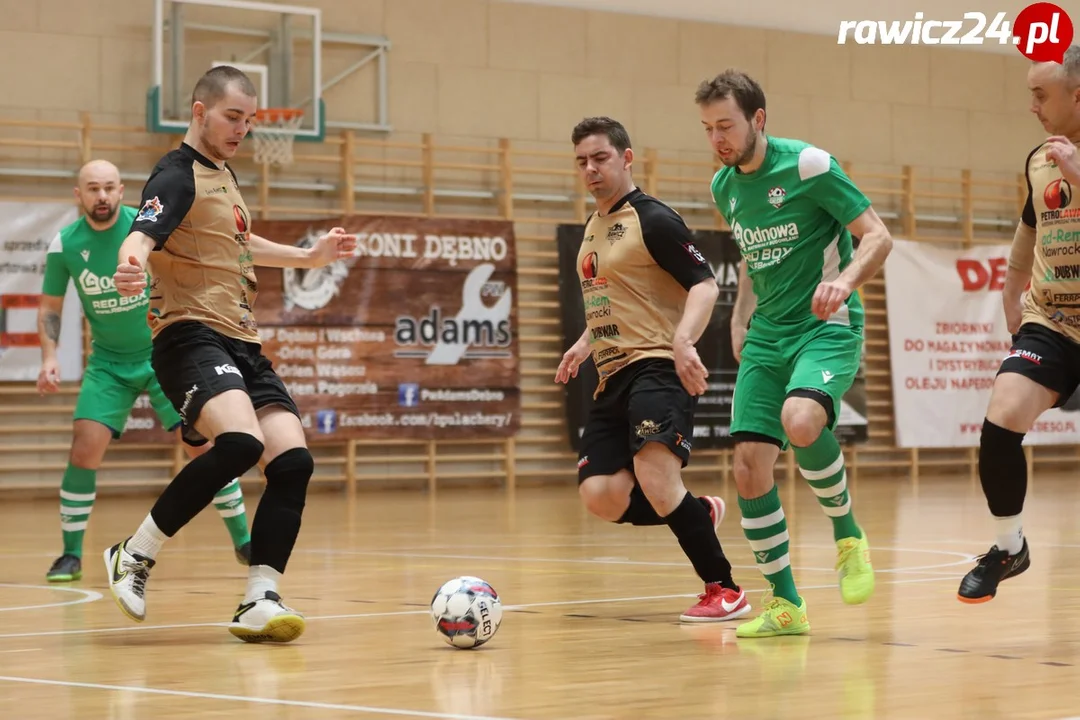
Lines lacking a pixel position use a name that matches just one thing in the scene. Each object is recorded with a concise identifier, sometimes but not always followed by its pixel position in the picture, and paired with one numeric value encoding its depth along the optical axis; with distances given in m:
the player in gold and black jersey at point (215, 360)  8.00
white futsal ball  7.59
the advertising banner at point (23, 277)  22.94
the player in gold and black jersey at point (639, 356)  8.88
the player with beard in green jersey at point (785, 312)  8.30
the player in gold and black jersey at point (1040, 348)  7.82
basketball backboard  23.35
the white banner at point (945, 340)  29.43
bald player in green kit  12.30
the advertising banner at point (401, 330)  24.79
